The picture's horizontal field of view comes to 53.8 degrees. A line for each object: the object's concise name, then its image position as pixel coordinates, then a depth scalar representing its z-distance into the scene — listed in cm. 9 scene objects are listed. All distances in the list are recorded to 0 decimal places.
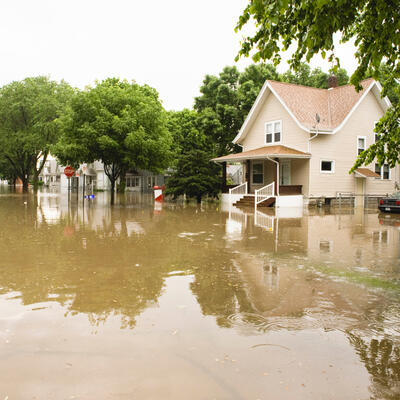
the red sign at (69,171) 2438
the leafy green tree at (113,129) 2269
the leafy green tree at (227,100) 3459
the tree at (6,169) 7841
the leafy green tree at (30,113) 4247
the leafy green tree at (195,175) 2880
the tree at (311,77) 3962
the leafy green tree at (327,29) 487
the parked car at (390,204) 2169
